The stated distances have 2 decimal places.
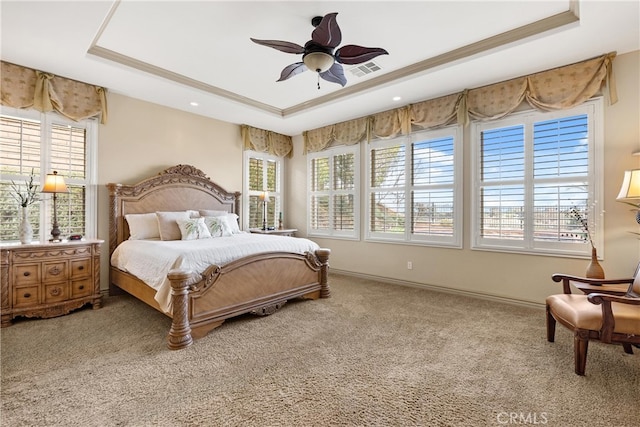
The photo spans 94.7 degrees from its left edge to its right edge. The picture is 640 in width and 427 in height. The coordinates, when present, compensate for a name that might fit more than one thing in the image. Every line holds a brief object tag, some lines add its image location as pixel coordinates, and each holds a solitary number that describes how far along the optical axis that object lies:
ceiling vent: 3.47
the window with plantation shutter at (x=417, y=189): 4.21
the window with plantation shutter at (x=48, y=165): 3.35
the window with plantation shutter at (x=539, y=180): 3.25
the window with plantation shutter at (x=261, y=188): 5.62
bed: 2.58
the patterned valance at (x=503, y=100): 3.14
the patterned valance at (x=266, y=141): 5.54
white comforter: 2.68
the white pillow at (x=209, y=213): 4.62
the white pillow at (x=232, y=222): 4.45
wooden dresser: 2.92
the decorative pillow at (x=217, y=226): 4.10
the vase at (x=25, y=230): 3.11
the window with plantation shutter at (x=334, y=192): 5.36
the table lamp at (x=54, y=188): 3.24
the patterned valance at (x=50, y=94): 3.30
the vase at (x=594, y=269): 2.86
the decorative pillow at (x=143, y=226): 3.92
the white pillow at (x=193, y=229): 3.81
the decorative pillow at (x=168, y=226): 3.88
